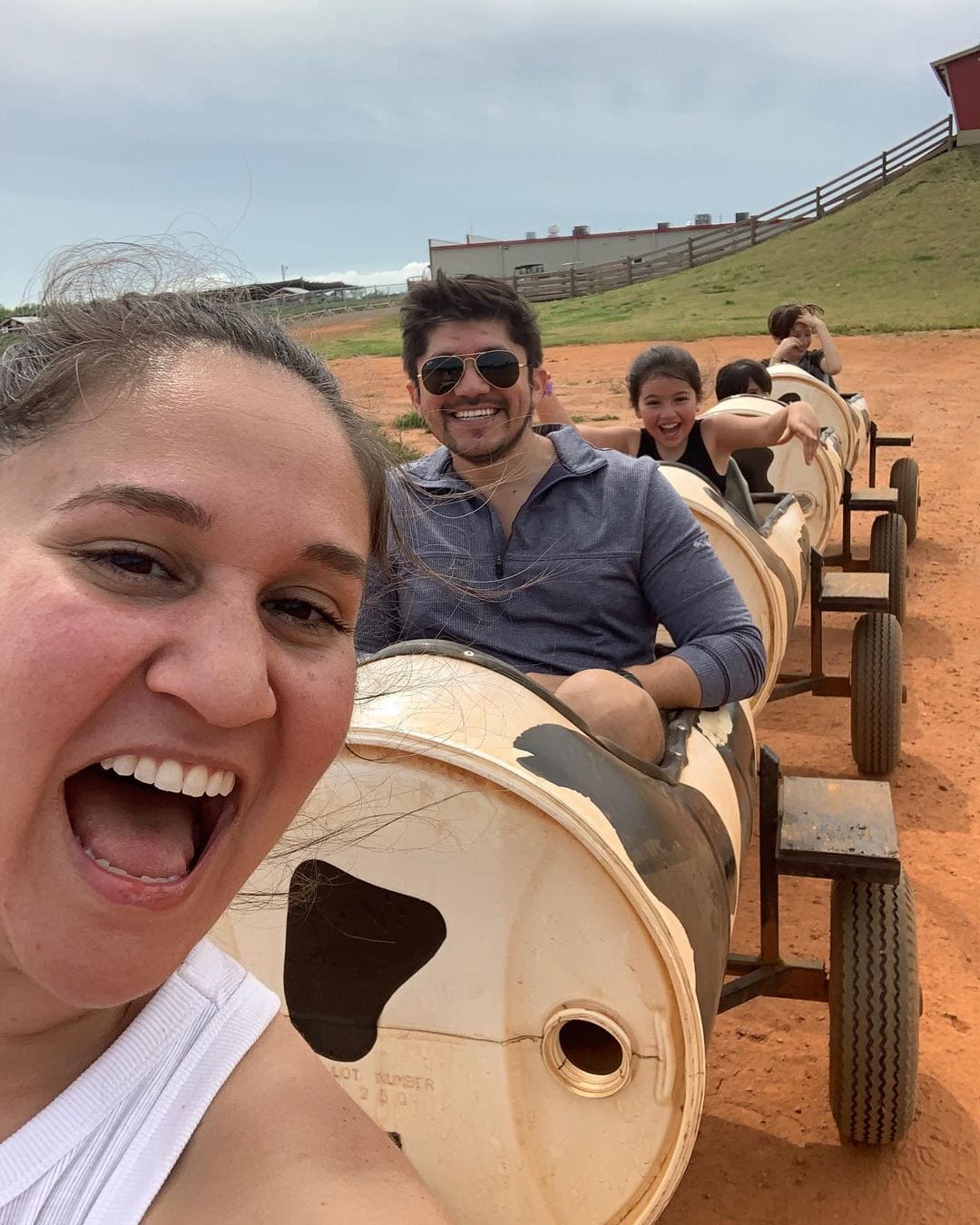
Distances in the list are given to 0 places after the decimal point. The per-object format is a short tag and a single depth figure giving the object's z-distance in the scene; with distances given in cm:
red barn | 3684
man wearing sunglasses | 265
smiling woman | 73
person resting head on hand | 787
